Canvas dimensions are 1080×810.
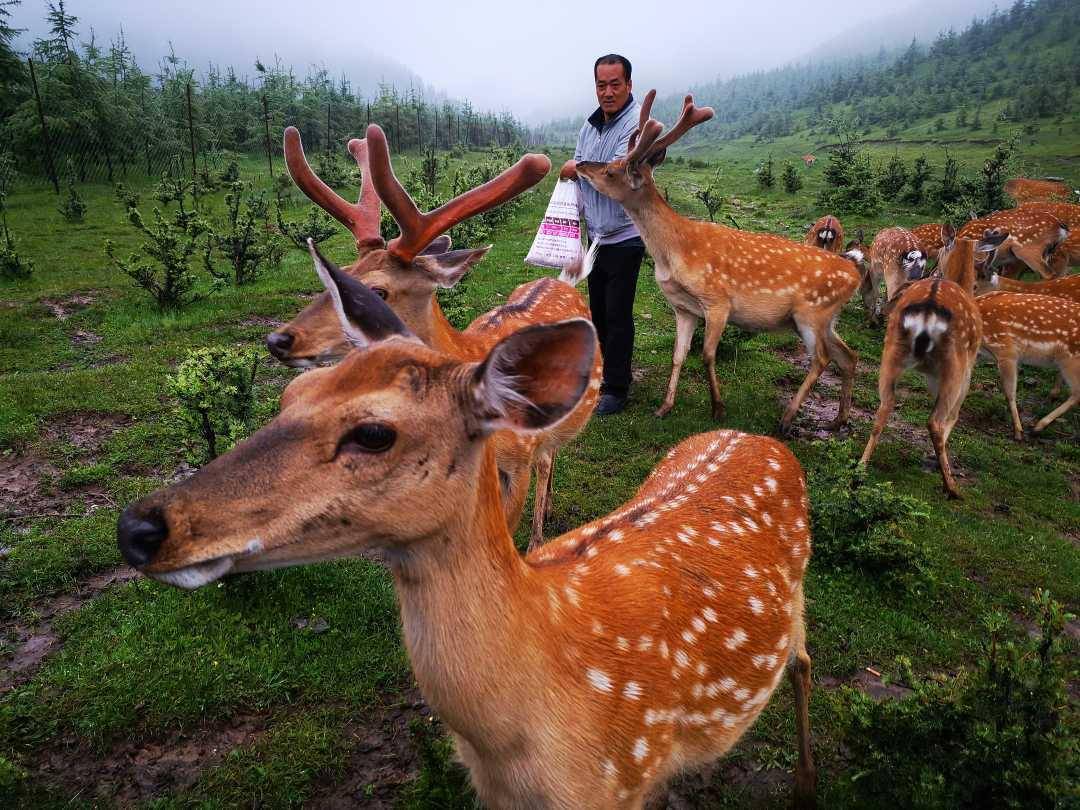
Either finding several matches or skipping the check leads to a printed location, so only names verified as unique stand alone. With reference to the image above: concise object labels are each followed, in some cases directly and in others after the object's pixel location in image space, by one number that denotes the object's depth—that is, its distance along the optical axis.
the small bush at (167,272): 8.48
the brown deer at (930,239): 10.60
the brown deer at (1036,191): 14.98
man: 6.17
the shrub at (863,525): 4.21
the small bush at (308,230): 12.16
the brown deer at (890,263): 9.11
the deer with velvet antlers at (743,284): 6.48
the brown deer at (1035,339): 6.72
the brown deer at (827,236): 10.91
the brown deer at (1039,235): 10.58
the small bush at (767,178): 22.64
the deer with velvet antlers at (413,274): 3.45
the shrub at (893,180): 18.45
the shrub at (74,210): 15.19
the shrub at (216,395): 3.66
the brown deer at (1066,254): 10.52
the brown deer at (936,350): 5.46
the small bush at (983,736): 2.10
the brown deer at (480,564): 1.46
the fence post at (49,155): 18.30
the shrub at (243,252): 10.04
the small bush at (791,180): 21.39
